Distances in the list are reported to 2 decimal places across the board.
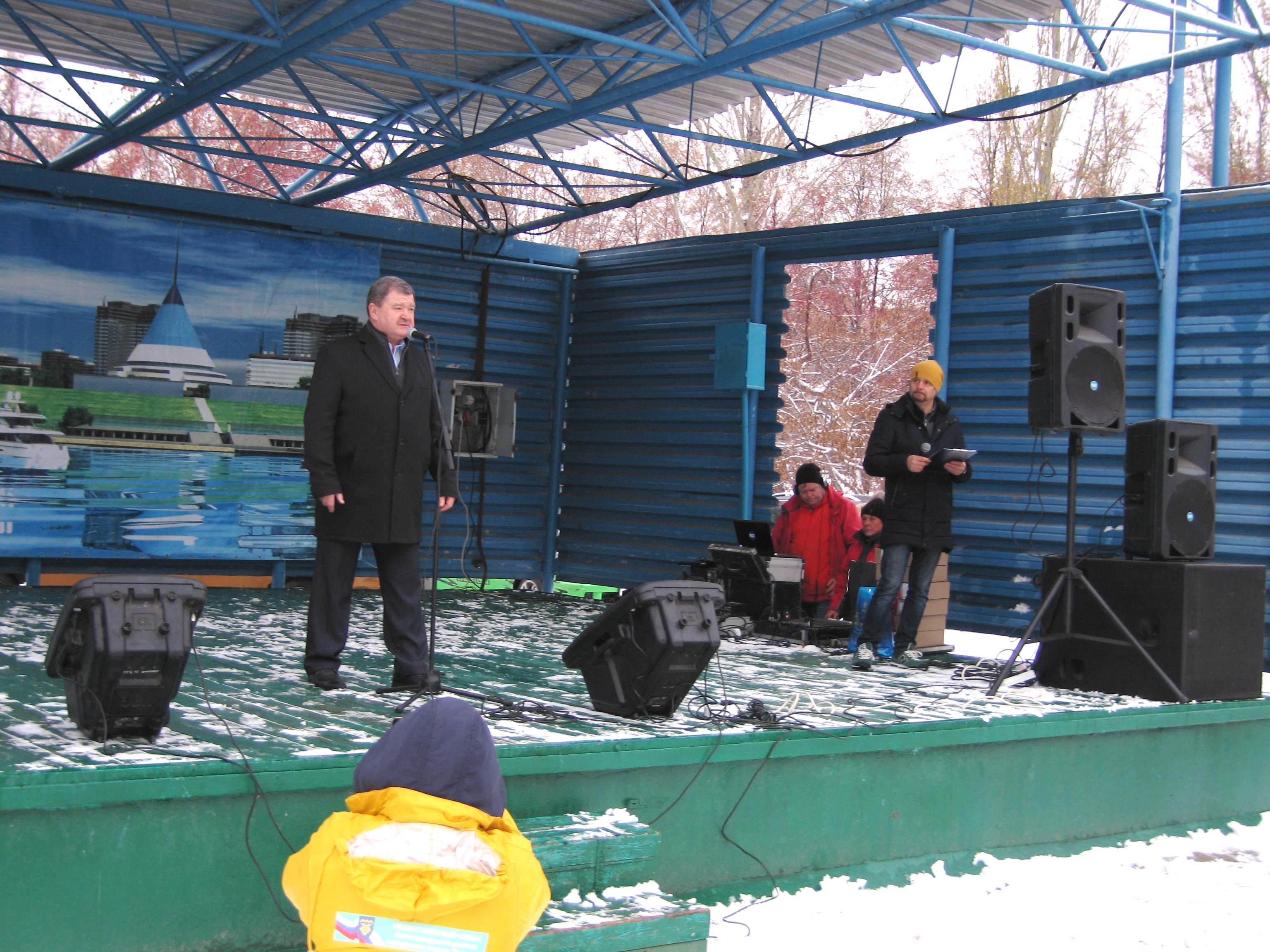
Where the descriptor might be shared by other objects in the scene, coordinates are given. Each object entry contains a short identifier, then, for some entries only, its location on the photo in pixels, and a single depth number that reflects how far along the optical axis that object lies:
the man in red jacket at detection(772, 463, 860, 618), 7.86
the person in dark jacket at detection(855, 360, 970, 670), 6.34
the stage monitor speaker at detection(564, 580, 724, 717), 4.42
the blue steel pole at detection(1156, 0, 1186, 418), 7.22
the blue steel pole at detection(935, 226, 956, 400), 8.06
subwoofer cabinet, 5.66
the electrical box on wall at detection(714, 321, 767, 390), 8.91
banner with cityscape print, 8.34
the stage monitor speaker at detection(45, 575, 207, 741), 3.49
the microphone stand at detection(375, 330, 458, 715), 4.67
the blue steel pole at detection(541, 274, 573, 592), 10.60
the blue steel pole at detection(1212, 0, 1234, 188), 7.34
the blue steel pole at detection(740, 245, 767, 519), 9.14
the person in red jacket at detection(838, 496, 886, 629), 7.38
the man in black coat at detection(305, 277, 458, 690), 4.77
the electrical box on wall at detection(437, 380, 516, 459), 9.42
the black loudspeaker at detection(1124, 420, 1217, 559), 5.81
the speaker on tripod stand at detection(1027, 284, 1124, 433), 5.70
